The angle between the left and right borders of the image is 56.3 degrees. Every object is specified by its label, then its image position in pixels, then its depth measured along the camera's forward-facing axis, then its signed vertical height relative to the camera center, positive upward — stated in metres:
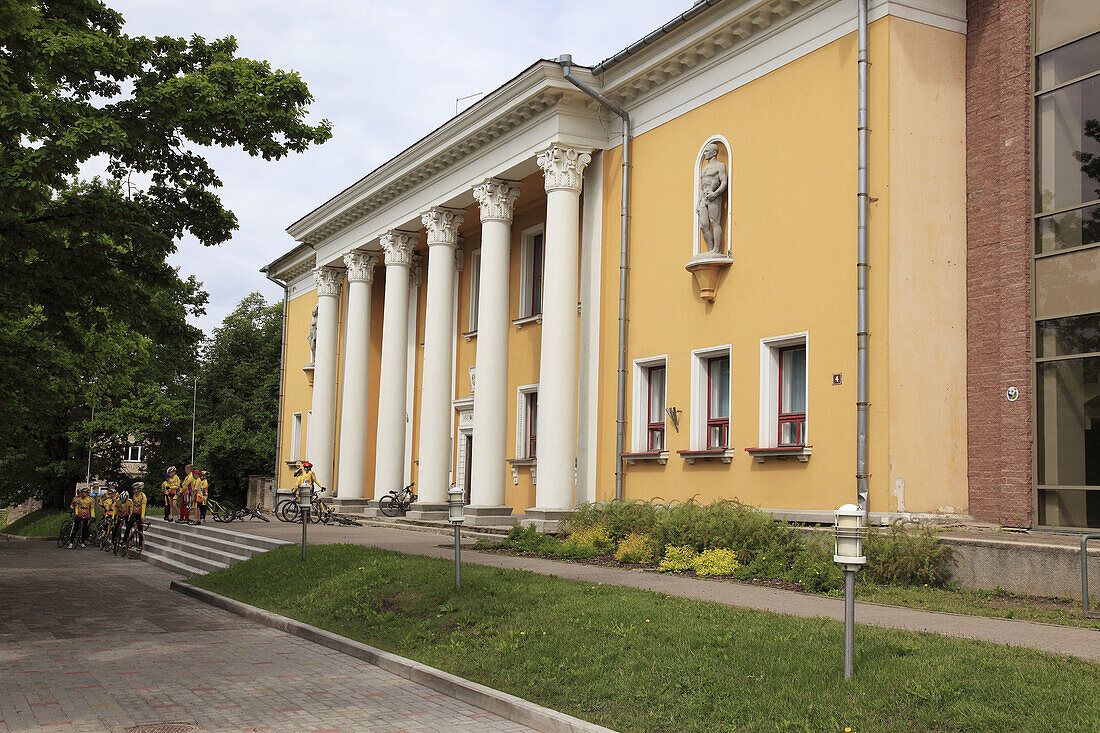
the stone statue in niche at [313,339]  40.38 +4.71
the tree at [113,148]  13.05 +4.04
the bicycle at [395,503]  29.53 -1.18
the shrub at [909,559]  13.61 -1.14
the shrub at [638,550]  17.08 -1.39
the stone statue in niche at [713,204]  19.27 +4.97
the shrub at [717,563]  15.32 -1.41
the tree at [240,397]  48.38 +3.15
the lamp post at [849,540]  7.34 -0.49
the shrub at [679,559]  15.91 -1.42
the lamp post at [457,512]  12.12 -0.58
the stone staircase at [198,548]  21.33 -2.13
